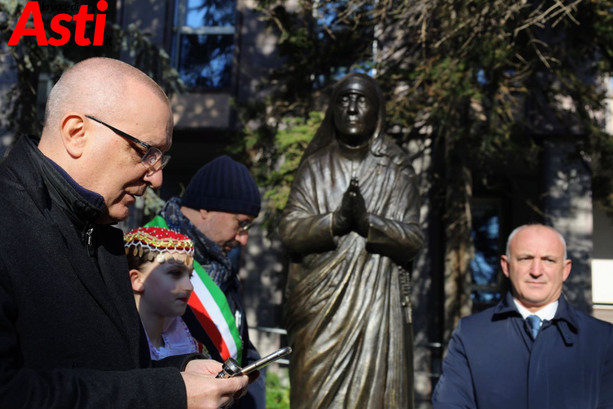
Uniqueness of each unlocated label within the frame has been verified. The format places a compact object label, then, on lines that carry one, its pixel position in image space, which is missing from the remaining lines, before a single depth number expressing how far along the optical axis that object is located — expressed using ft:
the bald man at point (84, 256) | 4.73
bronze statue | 12.81
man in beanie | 9.92
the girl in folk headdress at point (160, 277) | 8.62
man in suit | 10.18
